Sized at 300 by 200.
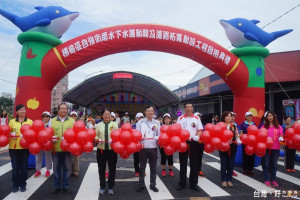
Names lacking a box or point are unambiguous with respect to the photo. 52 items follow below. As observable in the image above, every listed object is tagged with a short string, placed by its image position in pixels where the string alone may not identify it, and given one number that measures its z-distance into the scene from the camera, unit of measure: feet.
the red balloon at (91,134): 14.84
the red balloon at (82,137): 14.46
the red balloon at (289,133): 17.60
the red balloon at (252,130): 16.73
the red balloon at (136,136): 14.77
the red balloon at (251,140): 16.53
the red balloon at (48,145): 14.67
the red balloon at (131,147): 14.56
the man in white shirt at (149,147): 15.83
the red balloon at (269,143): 16.53
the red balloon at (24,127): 14.71
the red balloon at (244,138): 17.00
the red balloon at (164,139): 15.16
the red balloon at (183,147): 15.21
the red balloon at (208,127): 16.39
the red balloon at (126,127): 14.96
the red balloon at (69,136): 14.40
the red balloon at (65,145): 14.57
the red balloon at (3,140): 14.65
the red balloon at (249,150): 16.84
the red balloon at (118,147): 14.42
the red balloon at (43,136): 14.32
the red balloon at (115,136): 14.61
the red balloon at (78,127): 14.82
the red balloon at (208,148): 16.29
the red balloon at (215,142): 15.85
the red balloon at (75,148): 14.35
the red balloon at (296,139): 16.96
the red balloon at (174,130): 15.15
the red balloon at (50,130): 14.82
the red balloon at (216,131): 16.01
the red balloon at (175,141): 14.89
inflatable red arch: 21.36
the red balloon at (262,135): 16.33
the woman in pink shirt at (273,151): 17.84
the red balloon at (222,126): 16.17
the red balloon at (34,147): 14.48
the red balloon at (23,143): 14.53
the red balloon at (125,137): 14.49
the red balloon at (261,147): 16.26
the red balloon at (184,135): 15.17
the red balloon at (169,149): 15.30
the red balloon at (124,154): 14.82
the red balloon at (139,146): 14.89
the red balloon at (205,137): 16.12
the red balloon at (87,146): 14.71
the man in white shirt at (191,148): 16.26
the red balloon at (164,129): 15.49
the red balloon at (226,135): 15.96
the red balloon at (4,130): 14.70
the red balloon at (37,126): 14.83
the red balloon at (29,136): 14.32
